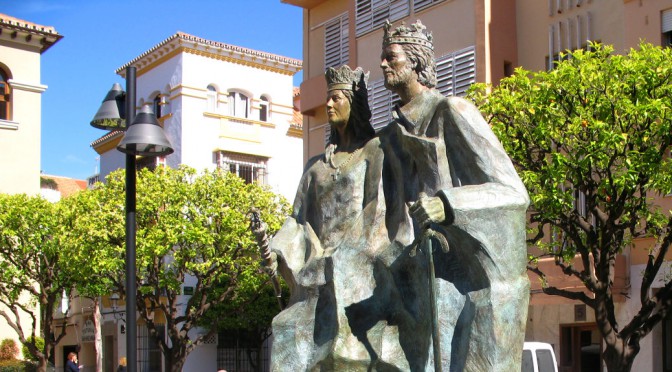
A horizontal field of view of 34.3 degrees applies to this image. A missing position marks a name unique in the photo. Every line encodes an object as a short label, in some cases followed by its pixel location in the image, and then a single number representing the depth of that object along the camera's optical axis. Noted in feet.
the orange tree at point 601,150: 56.95
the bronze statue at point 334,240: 19.79
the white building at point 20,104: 139.85
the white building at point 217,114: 133.59
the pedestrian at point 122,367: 82.01
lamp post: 38.09
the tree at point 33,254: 106.11
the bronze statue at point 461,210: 17.97
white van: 65.26
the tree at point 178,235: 94.53
